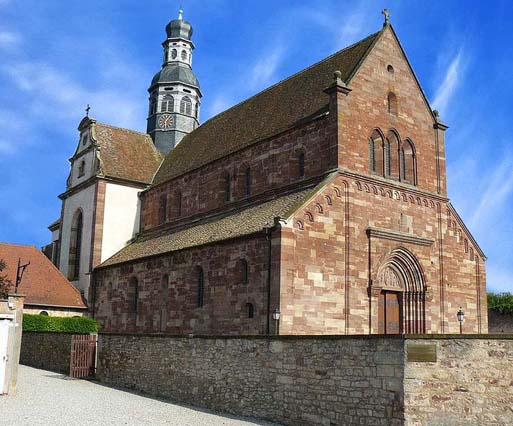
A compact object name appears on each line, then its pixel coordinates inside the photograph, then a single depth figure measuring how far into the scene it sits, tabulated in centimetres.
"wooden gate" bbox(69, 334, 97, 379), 2672
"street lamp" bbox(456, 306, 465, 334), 2761
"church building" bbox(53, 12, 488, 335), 2389
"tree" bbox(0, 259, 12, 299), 2819
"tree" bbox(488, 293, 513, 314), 3628
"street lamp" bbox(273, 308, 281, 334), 2231
